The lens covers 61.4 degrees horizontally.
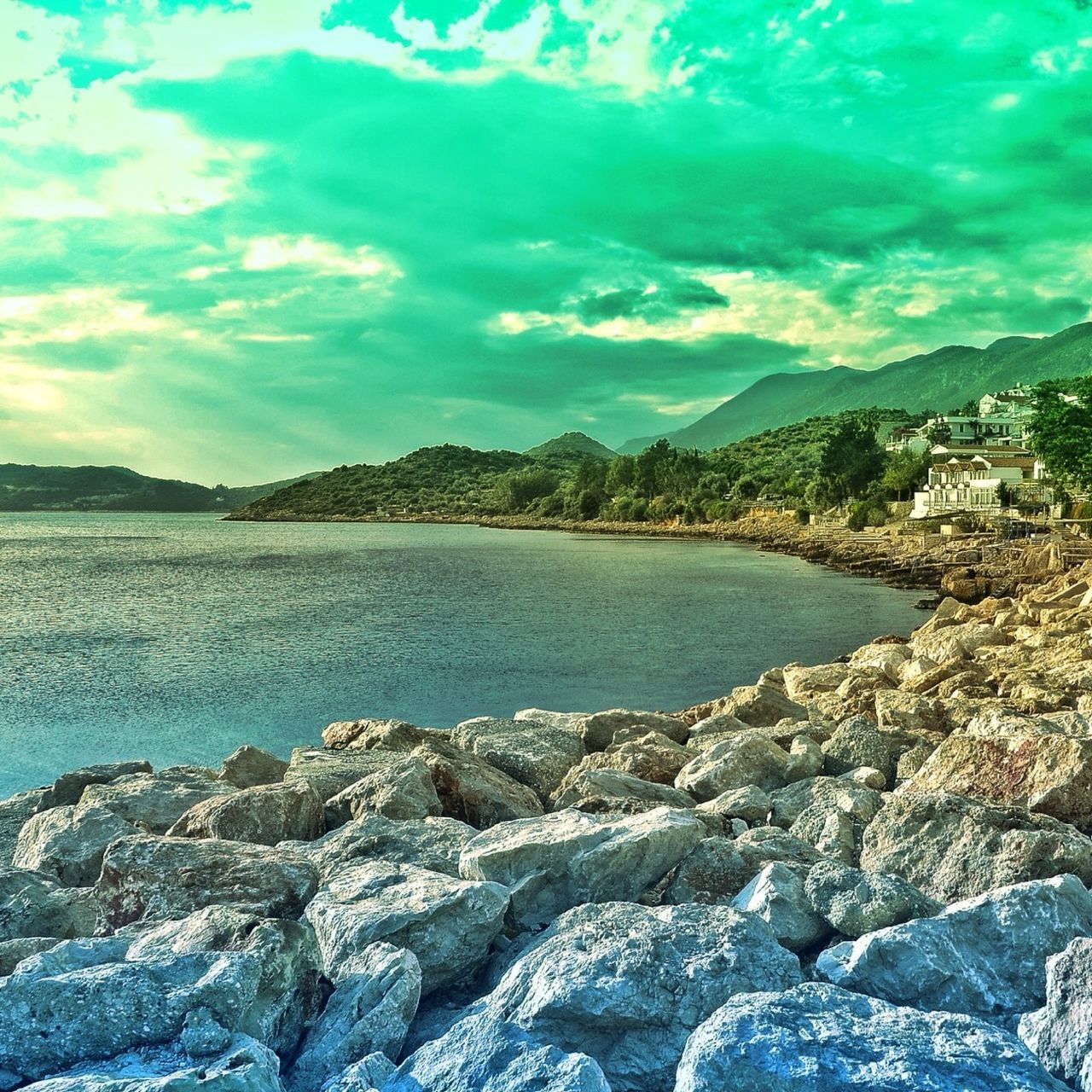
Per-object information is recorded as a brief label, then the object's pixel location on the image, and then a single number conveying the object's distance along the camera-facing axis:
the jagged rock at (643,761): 8.91
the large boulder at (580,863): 5.32
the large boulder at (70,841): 6.63
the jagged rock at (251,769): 9.57
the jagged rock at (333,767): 8.45
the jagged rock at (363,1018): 3.96
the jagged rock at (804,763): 8.25
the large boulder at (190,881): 5.16
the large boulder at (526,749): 9.30
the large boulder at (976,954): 4.10
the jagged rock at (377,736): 10.56
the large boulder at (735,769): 8.02
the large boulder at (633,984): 3.88
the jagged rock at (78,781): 9.63
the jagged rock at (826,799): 6.59
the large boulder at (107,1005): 3.75
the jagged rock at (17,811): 8.71
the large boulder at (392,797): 7.15
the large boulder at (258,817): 6.70
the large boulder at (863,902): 4.74
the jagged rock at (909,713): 10.52
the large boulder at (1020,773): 6.14
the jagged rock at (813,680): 16.77
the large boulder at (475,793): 7.80
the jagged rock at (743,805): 7.02
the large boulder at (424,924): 4.64
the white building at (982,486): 86.69
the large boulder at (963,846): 5.22
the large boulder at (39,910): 5.21
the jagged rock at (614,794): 7.21
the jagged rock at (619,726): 11.33
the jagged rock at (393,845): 5.98
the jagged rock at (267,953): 4.12
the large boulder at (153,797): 8.05
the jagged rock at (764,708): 12.94
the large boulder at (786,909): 4.71
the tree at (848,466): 109.31
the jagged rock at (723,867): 5.41
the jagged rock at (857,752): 8.43
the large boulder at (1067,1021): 3.51
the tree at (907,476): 106.44
